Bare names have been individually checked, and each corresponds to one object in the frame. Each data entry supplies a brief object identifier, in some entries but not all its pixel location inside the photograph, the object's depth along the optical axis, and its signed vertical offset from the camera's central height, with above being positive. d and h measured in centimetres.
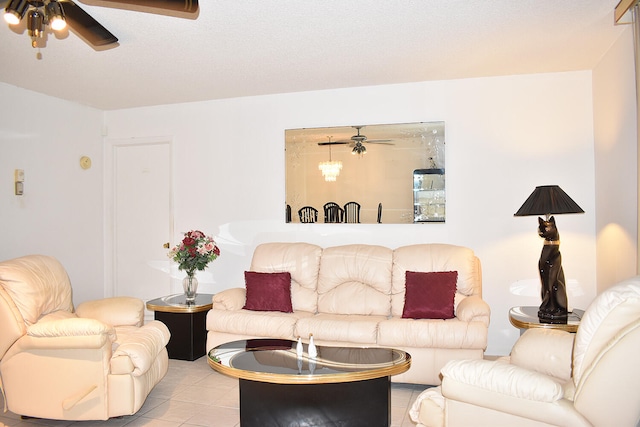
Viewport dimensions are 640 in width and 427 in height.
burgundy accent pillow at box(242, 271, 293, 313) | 420 -71
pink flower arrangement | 448 -37
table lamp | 354 -33
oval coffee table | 270 -106
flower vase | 455 -70
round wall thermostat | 545 +61
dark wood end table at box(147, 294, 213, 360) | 442 -104
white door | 558 -4
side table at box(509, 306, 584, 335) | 335 -80
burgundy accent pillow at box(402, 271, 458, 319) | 374 -67
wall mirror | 464 +40
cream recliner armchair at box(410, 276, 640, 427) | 178 -71
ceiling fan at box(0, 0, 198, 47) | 225 +101
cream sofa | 355 -80
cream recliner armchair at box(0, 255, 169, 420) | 287 -92
